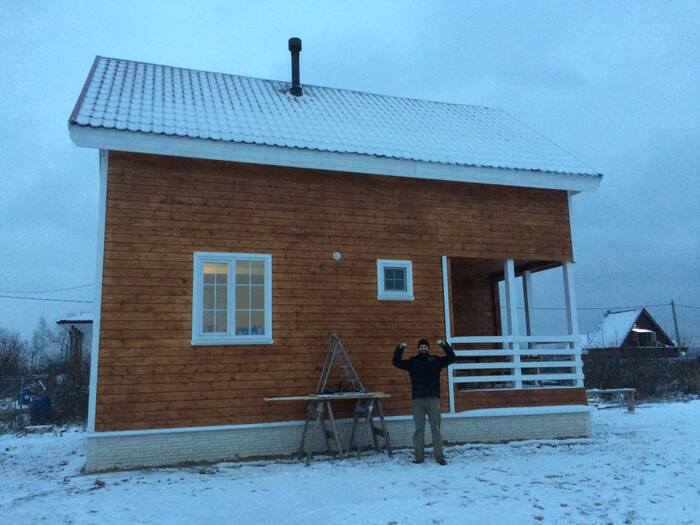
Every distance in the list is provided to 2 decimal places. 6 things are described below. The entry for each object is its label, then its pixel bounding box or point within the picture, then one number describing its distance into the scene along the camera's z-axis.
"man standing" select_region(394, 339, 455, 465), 8.64
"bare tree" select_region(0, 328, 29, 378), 24.49
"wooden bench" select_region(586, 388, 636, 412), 15.06
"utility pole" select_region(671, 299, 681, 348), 38.22
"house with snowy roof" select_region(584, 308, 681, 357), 36.22
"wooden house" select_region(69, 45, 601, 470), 8.74
